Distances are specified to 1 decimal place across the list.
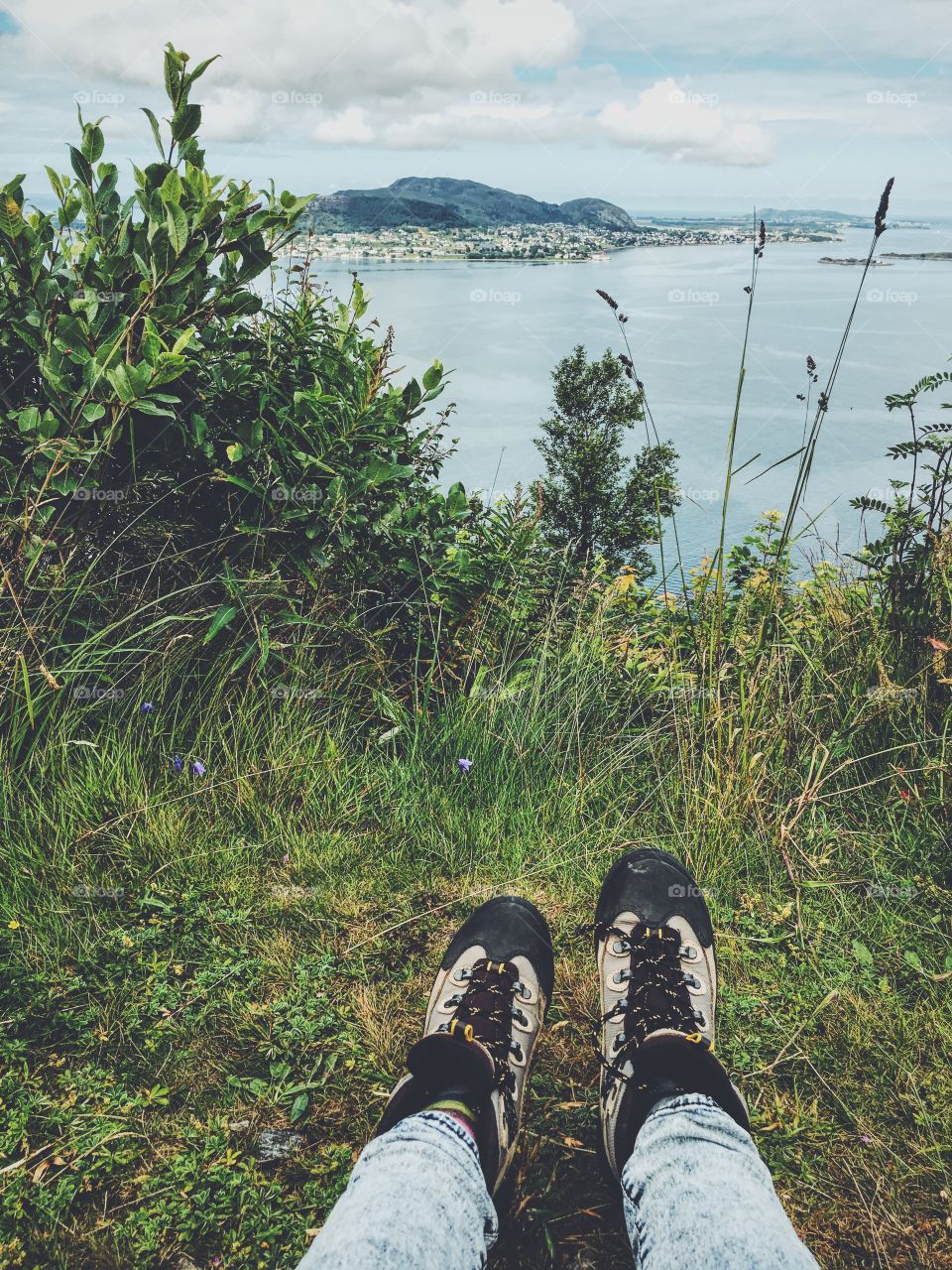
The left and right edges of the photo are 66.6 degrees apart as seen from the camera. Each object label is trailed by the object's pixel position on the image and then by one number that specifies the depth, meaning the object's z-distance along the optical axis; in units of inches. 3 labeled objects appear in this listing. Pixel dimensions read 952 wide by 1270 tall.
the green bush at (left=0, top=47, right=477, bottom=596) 79.1
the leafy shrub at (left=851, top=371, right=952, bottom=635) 90.2
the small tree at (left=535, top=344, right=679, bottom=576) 552.1
